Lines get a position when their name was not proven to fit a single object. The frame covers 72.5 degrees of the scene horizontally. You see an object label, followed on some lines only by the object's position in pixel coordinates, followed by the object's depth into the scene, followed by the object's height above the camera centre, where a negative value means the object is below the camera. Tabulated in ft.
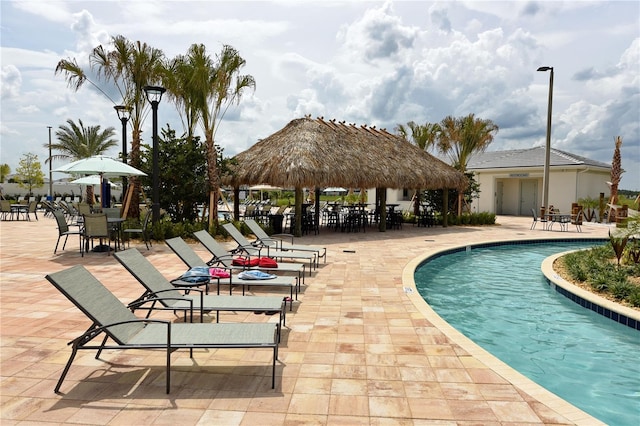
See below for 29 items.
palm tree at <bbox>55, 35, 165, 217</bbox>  45.39 +13.14
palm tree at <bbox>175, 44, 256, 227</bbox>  44.55 +11.54
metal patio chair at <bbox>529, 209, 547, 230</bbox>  62.29 -2.76
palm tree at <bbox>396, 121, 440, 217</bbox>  73.31 +11.35
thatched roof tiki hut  48.80 +4.69
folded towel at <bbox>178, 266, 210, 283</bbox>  18.42 -3.43
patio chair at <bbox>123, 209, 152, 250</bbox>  35.78 -3.52
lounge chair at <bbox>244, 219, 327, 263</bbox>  30.91 -3.08
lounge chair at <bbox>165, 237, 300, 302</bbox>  19.47 -3.53
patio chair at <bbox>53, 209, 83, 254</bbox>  33.15 -2.29
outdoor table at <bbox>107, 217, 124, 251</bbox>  34.45 -2.52
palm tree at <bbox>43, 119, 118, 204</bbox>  106.11 +12.76
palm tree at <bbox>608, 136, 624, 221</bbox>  74.72 +5.94
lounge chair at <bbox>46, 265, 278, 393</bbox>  11.08 -3.69
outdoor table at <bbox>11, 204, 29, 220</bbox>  68.15 -2.80
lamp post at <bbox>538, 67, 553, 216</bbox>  70.03 +10.16
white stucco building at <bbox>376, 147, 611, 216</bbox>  82.33 +5.04
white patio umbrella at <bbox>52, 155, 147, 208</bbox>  34.60 +2.18
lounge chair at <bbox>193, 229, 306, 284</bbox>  23.91 -3.29
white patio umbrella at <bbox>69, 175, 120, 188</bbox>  54.79 +1.64
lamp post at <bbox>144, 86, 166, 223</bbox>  37.22 +6.47
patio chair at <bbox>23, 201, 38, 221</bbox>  72.57 -2.45
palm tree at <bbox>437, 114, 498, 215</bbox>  71.10 +10.90
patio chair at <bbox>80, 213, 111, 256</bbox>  31.71 -2.35
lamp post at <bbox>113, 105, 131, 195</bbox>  48.75 +8.55
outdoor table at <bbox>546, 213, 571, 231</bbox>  56.80 -1.85
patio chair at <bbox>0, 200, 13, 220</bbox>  66.39 -2.31
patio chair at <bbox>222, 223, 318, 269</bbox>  27.68 -3.61
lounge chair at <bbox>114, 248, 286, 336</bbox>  14.93 -3.69
